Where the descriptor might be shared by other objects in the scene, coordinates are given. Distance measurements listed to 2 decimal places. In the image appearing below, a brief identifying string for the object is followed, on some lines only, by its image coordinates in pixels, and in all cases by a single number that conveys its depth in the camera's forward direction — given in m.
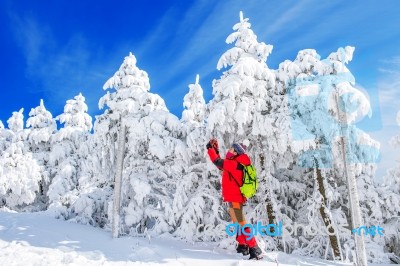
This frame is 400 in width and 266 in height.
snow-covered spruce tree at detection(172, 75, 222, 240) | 11.25
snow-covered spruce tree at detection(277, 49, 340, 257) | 11.37
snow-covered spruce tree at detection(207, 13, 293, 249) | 11.45
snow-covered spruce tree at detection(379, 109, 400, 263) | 12.34
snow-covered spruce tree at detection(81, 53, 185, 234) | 12.85
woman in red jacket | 8.32
